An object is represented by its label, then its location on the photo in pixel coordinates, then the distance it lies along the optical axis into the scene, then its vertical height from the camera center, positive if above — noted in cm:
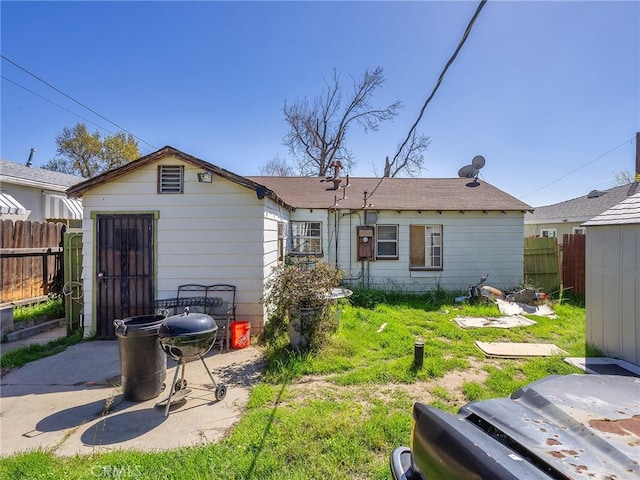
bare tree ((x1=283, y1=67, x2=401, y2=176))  2114 +823
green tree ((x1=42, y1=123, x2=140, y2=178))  2562 +734
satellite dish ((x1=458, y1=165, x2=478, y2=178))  1392 +313
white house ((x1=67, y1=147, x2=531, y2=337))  596 +11
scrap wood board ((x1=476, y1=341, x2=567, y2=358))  522 -190
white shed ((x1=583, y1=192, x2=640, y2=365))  451 -61
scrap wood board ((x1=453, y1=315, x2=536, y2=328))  695 -187
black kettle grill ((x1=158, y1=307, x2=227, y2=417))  342 -107
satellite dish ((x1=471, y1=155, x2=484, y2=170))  1354 +345
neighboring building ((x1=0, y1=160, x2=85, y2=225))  1073 +175
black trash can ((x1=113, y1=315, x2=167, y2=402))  369 -144
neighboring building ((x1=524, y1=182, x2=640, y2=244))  1638 +169
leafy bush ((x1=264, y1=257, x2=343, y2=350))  515 -96
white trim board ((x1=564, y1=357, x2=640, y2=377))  437 -181
